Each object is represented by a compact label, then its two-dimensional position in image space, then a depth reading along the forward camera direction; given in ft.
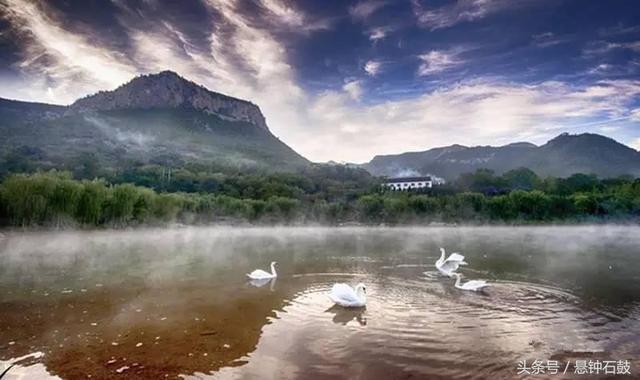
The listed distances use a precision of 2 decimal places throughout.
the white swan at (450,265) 57.62
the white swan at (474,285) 46.80
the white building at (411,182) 494.22
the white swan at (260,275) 56.08
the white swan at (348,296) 39.24
